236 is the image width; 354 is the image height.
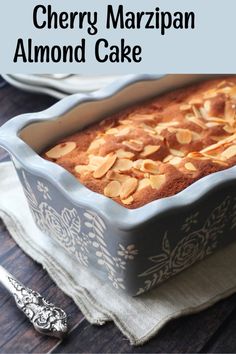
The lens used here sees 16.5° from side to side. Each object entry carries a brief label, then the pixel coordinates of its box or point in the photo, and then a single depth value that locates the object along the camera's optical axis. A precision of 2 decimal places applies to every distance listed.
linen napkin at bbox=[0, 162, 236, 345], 0.55
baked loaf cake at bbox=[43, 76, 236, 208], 0.57
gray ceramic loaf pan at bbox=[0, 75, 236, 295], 0.52
